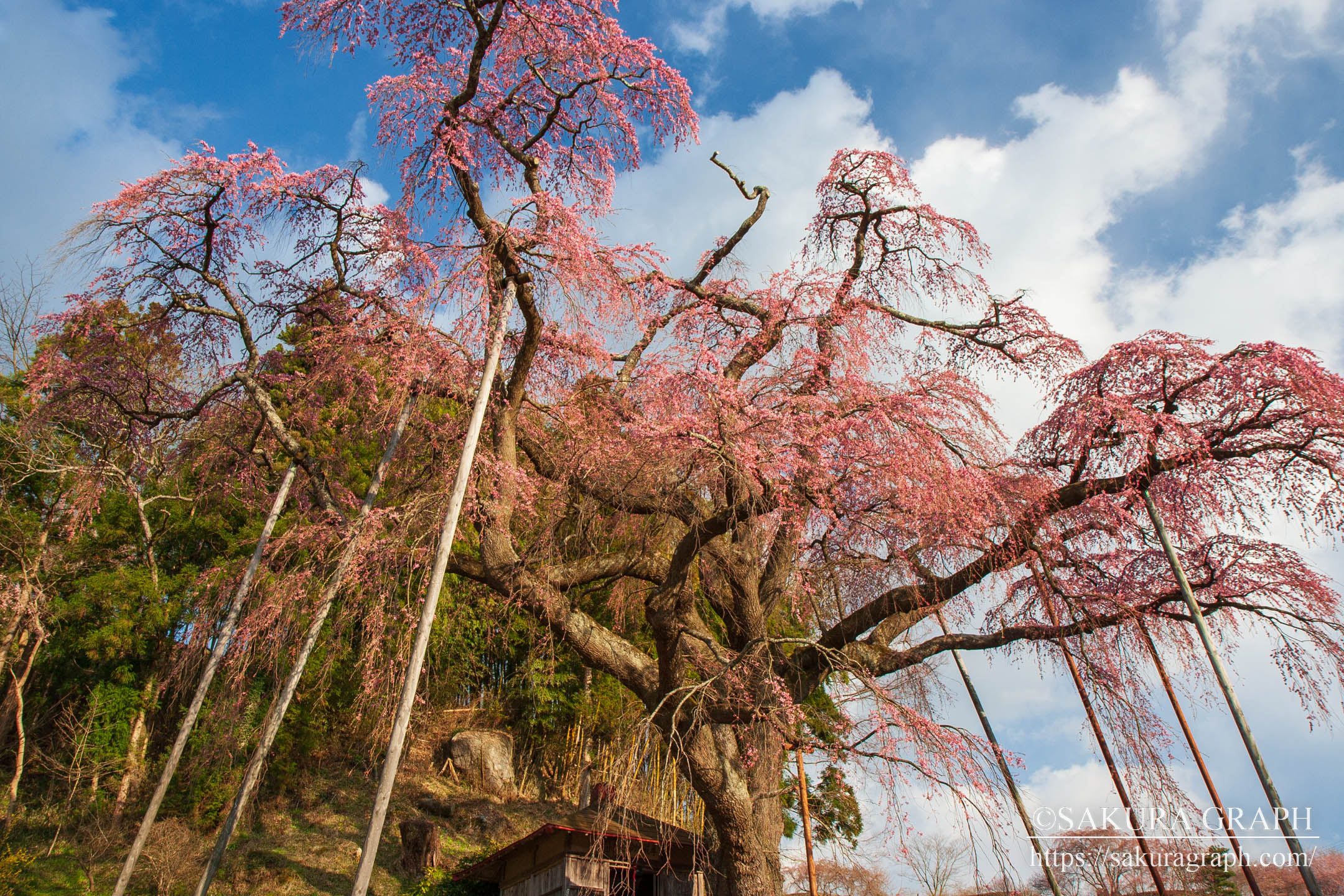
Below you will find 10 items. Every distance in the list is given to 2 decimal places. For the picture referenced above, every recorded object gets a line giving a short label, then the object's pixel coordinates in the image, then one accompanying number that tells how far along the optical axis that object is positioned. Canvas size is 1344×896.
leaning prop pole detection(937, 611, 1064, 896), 7.50
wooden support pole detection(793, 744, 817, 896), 8.99
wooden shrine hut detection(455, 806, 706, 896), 9.53
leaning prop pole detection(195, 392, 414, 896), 6.46
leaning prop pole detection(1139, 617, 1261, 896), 6.77
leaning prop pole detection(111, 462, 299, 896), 6.92
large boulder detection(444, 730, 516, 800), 17.31
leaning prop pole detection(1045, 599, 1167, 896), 7.35
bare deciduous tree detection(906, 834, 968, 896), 13.92
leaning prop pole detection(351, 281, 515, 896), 4.97
